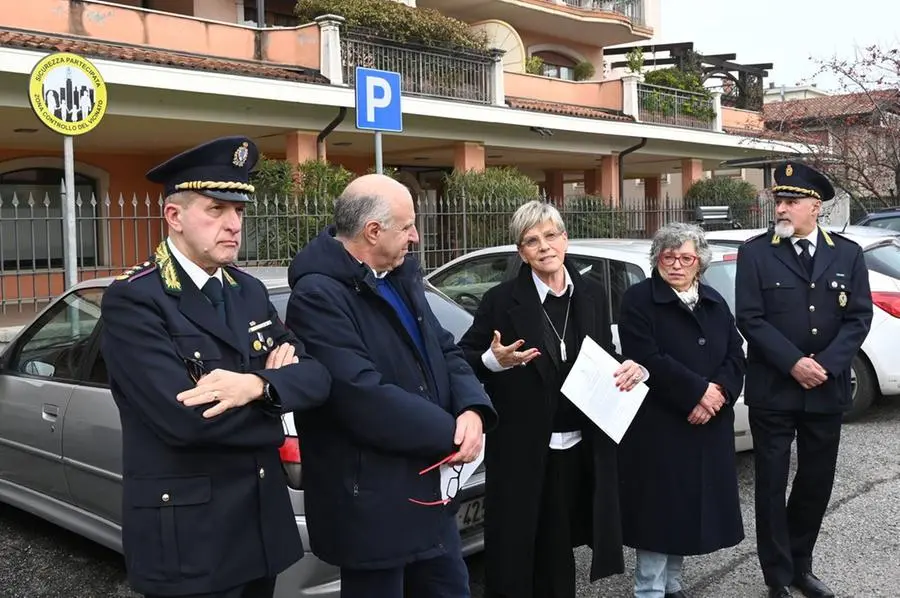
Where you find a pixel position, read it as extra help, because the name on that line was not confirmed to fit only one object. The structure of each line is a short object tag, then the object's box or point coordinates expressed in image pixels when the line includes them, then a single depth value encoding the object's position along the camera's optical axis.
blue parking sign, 6.91
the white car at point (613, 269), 5.50
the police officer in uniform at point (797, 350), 3.78
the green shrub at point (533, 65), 20.64
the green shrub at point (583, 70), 24.36
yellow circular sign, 5.56
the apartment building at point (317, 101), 12.38
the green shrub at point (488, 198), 12.94
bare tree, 16.12
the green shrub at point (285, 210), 10.70
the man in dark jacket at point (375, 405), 2.42
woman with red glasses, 3.57
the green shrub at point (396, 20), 15.22
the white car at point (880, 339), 7.04
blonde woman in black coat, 3.26
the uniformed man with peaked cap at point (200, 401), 2.22
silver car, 3.91
